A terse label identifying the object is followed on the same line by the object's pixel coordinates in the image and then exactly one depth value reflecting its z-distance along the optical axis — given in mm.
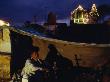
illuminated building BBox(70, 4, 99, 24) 27123
